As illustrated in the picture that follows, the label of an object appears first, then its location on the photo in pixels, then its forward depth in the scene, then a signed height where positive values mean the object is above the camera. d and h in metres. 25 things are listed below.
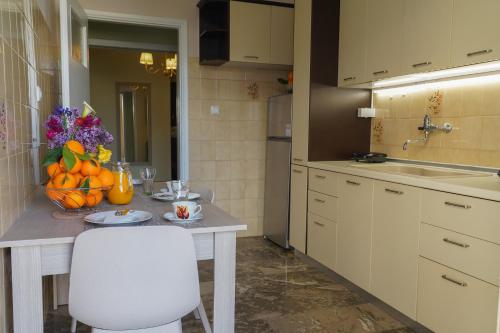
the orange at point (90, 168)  1.60 -0.15
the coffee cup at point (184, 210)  1.48 -0.29
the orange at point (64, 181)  1.54 -0.20
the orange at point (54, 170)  1.58 -0.16
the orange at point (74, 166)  1.55 -0.14
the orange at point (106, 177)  1.65 -0.20
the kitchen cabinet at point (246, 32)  3.86 +0.94
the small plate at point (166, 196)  1.92 -0.32
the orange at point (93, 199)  1.64 -0.28
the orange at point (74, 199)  1.57 -0.28
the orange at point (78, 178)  1.58 -0.19
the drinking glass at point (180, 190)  1.91 -0.29
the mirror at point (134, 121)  7.30 +0.15
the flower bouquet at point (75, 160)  1.55 -0.13
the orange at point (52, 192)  1.54 -0.24
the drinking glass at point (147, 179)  2.09 -0.26
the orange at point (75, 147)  1.58 -0.07
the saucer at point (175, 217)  1.48 -0.32
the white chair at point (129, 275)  1.20 -0.44
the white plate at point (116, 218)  1.42 -0.32
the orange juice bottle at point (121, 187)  1.77 -0.25
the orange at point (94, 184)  1.59 -0.22
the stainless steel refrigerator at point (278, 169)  3.85 -0.38
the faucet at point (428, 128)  2.78 +0.03
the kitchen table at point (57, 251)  1.24 -0.39
